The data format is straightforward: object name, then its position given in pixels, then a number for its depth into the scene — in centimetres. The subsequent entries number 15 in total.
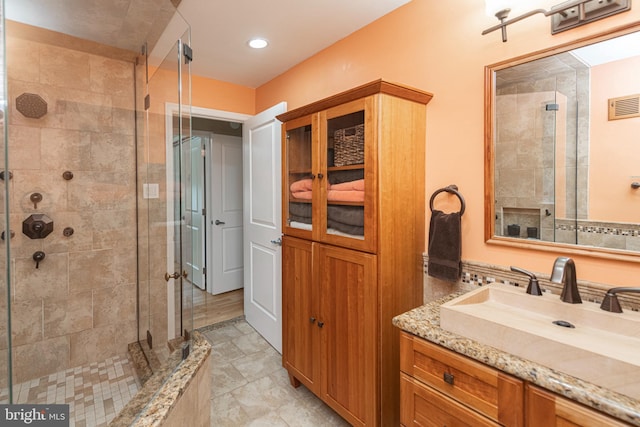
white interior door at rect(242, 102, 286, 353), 251
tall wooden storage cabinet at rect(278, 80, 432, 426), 147
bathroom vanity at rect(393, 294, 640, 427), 77
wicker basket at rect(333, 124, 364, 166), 159
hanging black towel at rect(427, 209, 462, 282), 146
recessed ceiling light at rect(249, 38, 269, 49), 215
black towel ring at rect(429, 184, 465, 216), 149
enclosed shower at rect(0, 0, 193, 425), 189
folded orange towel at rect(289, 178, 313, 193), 193
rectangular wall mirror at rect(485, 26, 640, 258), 109
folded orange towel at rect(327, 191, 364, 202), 157
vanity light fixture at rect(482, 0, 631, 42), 110
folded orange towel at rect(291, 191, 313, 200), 193
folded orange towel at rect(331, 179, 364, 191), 158
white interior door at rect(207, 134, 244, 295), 387
